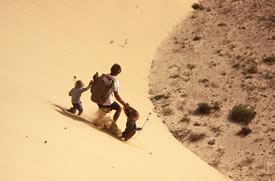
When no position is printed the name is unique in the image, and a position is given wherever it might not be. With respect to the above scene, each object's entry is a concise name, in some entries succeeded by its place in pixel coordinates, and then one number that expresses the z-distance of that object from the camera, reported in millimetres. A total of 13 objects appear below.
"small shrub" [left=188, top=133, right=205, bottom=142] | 13844
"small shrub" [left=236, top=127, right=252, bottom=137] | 14110
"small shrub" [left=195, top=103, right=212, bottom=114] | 15156
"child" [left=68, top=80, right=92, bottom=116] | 9841
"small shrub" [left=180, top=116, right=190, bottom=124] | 14719
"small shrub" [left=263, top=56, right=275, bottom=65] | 17781
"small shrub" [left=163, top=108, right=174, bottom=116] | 15139
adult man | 9336
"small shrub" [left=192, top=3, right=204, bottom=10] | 22938
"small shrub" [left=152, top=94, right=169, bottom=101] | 16095
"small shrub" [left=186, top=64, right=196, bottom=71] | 18047
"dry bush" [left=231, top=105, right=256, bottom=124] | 14602
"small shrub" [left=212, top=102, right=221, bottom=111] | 15305
